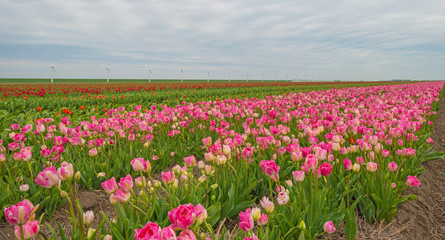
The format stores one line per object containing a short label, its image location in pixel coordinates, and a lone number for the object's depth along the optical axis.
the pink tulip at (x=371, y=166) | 2.42
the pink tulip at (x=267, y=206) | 1.64
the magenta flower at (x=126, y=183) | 1.63
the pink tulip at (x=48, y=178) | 1.56
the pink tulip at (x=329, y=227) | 1.66
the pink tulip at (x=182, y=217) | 1.14
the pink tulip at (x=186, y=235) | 1.12
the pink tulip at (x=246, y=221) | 1.40
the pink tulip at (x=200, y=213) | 1.28
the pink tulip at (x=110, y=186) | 1.67
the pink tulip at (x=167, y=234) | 1.06
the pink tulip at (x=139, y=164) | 1.88
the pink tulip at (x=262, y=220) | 1.56
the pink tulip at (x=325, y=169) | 1.96
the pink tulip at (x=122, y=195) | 1.67
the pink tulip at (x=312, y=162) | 1.91
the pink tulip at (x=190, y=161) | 2.29
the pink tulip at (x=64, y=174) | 1.64
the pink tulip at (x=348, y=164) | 2.49
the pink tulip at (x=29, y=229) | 1.32
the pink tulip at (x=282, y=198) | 1.69
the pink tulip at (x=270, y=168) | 1.96
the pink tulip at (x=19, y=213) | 1.26
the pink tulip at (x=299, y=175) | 1.96
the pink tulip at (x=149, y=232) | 1.04
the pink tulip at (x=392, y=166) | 2.45
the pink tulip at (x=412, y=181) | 2.34
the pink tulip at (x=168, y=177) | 2.02
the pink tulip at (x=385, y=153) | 2.80
